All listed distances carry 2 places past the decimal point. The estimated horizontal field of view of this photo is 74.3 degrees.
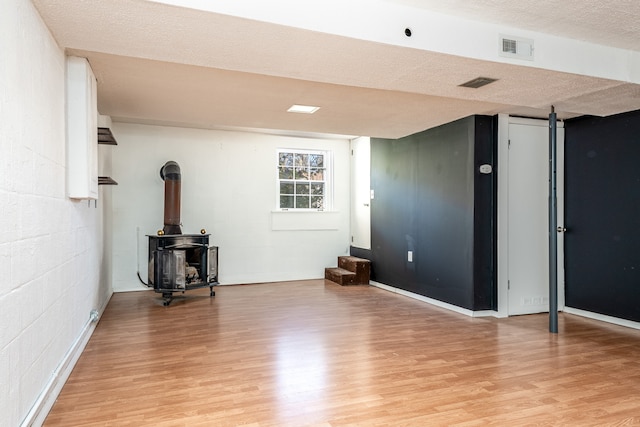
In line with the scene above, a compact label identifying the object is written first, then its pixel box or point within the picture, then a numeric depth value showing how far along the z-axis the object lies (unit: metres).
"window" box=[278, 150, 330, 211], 7.13
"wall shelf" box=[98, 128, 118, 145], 3.67
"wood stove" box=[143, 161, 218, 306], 5.21
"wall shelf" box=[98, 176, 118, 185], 3.75
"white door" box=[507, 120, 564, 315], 4.68
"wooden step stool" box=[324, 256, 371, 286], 6.55
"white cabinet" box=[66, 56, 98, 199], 2.77
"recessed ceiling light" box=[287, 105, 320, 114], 4.31
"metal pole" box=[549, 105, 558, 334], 3.95
